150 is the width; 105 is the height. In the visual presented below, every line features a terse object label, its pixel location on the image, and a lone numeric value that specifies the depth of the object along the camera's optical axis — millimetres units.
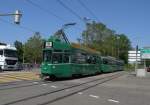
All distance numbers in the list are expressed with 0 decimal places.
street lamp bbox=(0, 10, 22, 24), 12802
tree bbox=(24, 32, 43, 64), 48406
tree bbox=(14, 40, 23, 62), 53374
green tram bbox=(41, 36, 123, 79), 11913
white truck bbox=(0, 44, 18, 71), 19177
